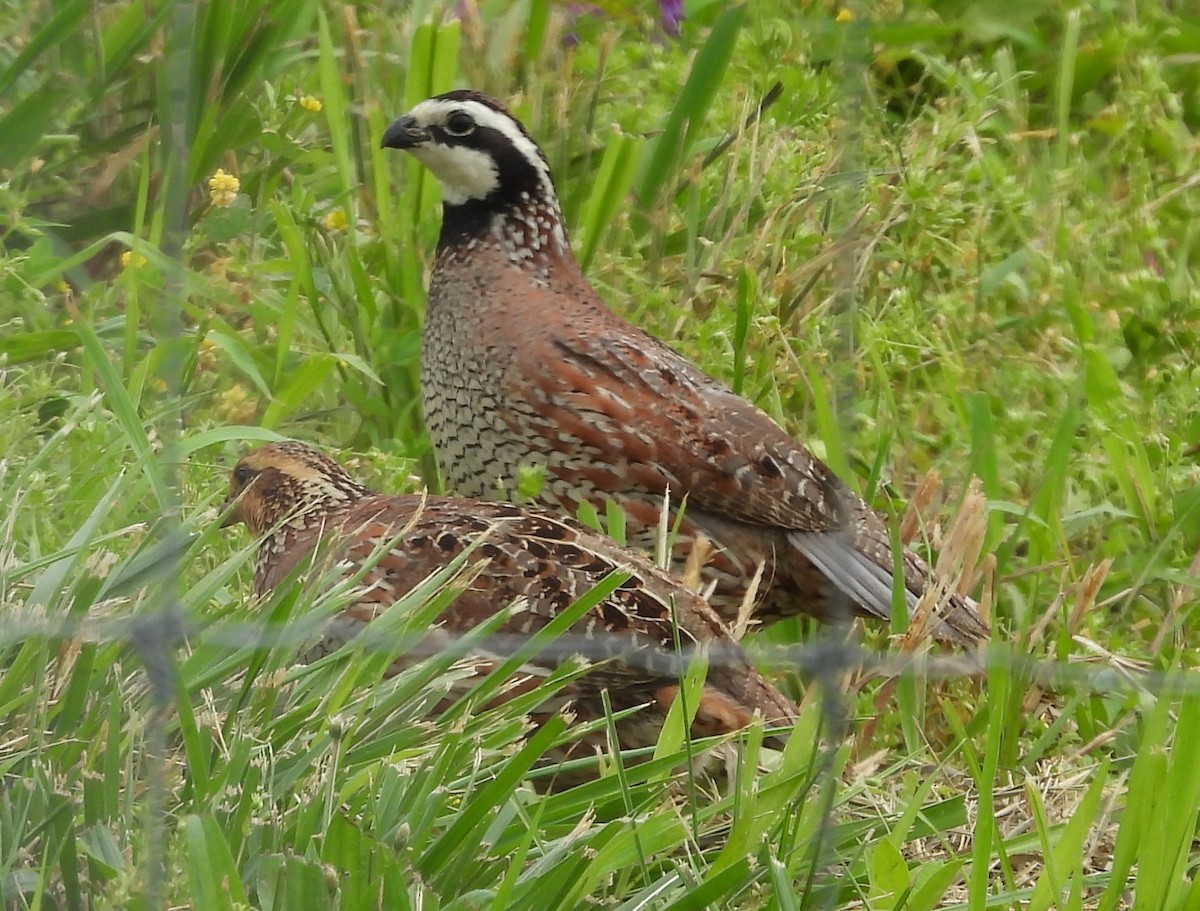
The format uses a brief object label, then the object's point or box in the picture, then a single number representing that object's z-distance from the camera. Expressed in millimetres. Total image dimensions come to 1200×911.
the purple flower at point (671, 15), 10312
